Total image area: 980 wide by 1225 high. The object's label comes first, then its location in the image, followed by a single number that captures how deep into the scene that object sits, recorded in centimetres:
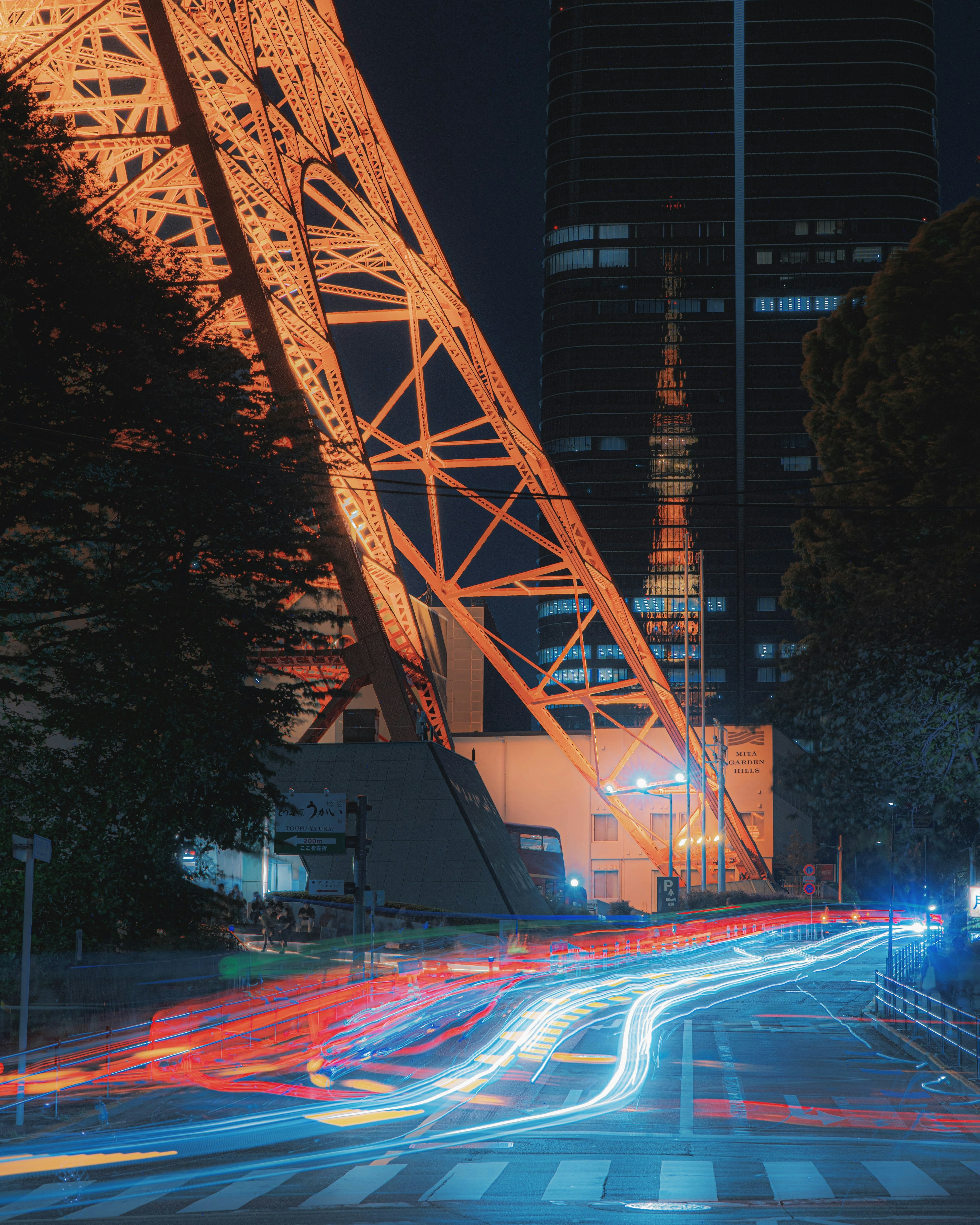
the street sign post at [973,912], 3934
